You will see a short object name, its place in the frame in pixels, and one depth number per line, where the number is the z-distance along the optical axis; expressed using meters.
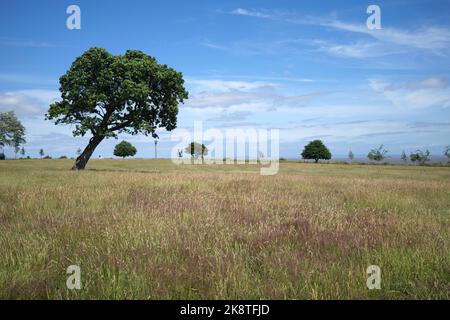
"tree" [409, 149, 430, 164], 102.28
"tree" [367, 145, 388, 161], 124.62
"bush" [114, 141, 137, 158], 115.44
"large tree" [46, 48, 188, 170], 29.95
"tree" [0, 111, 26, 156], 80.88
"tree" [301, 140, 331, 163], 135.62
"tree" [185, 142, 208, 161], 142.38
